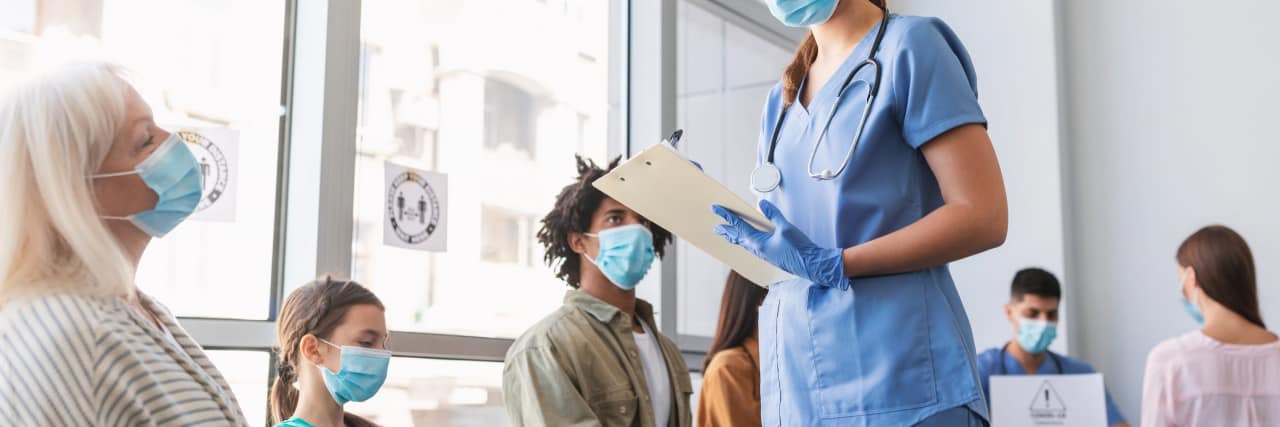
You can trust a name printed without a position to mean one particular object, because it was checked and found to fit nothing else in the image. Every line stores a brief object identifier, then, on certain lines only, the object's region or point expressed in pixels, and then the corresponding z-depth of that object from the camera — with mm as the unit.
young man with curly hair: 2650
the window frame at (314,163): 2598
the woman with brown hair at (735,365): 2896
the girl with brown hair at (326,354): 2232
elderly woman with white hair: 1190
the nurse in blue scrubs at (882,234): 1342
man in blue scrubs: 4367
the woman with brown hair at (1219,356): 3295
